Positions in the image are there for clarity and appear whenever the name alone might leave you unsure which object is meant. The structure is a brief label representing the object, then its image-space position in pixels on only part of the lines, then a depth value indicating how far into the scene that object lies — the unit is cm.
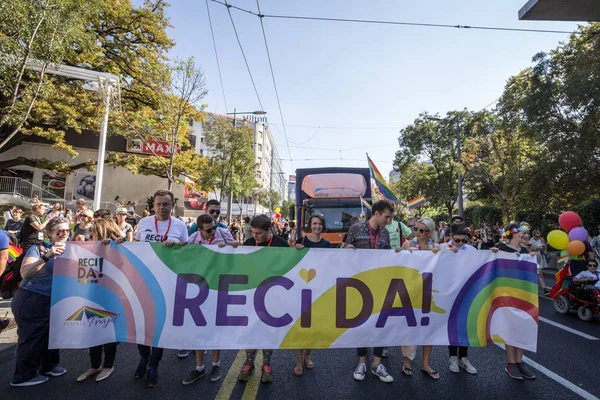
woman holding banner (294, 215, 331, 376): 414
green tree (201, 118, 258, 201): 2481
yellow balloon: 721
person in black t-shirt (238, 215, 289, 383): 380
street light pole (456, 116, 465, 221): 2383
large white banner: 375
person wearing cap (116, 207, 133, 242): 663
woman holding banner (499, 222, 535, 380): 392
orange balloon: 691
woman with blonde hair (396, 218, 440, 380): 400
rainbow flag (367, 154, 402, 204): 1020
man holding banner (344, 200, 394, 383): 433
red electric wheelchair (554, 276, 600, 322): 650
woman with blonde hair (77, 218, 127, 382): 378
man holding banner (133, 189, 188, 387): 416
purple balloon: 714
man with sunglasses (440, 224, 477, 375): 409
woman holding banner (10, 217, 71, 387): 354
